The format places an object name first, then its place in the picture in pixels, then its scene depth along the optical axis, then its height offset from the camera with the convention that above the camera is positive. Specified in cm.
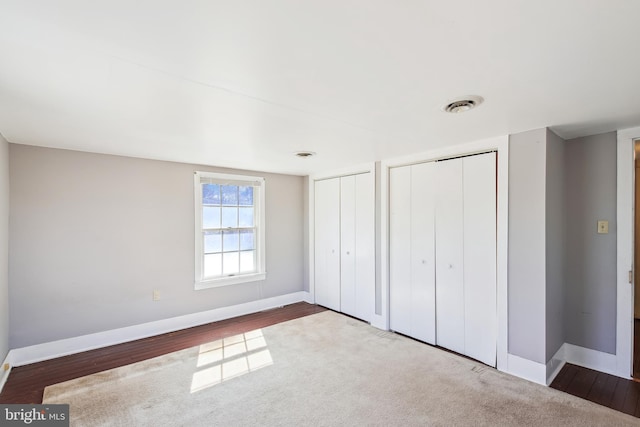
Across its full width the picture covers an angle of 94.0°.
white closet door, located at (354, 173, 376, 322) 403 -44
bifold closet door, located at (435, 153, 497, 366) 290 -42
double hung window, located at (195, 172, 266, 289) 415 -21
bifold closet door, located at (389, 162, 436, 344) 340 -43
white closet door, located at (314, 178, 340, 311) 462 -45
